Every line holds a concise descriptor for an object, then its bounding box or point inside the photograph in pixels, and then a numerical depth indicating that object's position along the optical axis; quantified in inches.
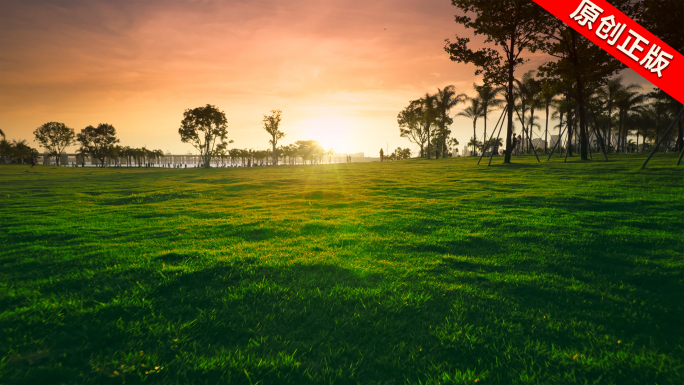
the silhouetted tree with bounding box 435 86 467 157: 2372.0
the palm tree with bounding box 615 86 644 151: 2244.7
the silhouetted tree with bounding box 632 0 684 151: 894.4
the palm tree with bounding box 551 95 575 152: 1851.0
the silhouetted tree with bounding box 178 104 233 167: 2463.1
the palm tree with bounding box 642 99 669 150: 2193.9
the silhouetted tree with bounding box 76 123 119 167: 3493.4
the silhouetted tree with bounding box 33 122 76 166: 3393.2
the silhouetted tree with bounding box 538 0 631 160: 968.9
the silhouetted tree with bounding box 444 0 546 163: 953.5
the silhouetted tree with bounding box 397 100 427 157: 2618.1
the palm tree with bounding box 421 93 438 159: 2317.9
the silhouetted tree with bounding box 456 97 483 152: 2383.0
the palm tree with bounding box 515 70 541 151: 1790.0
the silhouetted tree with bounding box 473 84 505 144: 2258.9
